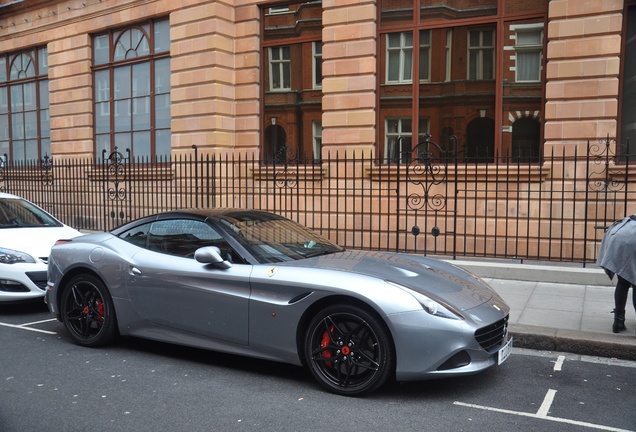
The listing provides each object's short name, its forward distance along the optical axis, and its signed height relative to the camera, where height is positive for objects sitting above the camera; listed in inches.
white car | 279.1 -43.8
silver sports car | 168.9 -42.6
